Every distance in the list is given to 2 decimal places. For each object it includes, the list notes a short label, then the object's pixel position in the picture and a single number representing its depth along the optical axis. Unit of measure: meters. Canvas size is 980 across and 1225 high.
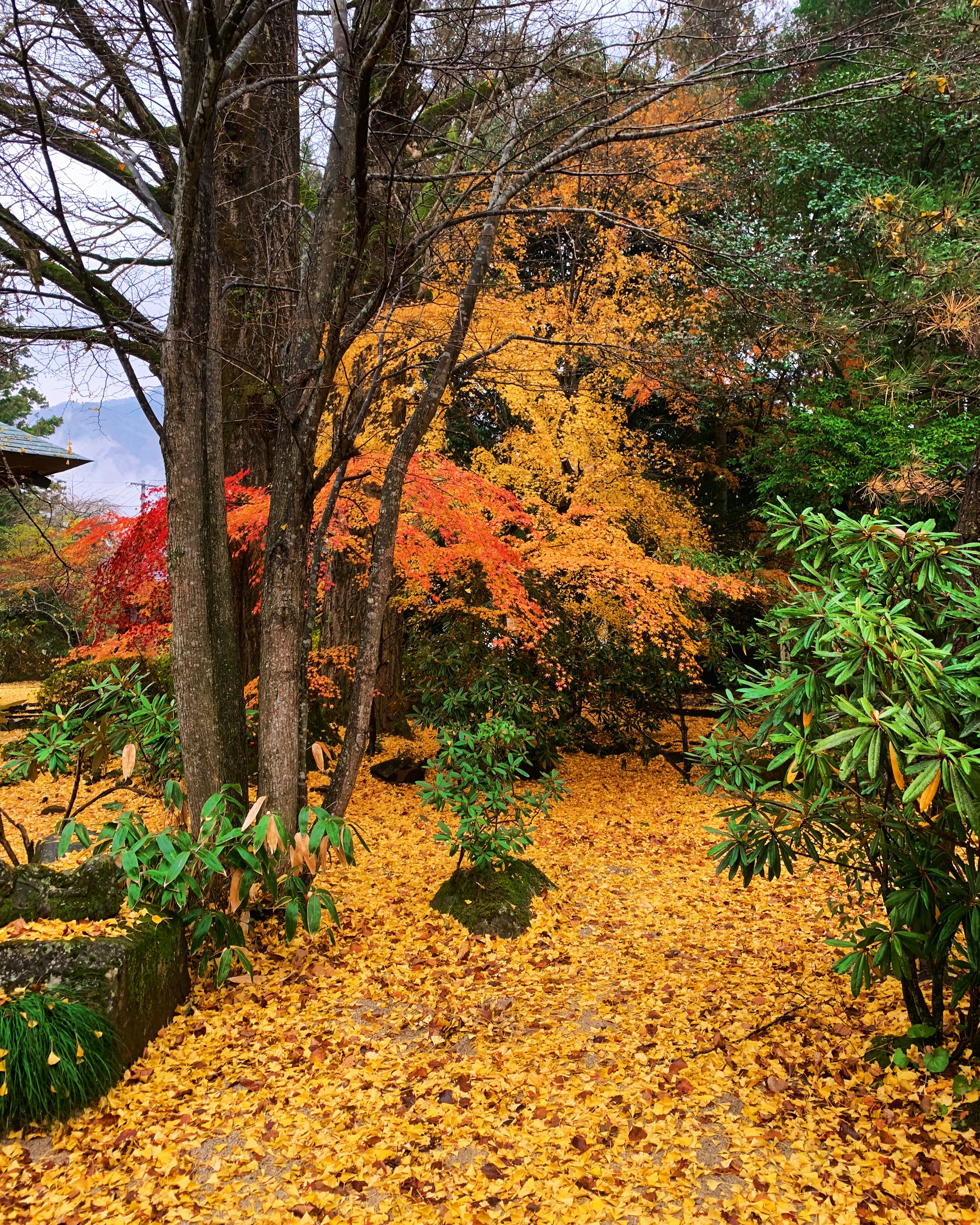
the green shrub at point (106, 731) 4.37
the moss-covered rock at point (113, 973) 2.78
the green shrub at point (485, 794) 4.48
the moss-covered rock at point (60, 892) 3.23
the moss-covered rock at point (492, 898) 4.30
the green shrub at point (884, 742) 2.11
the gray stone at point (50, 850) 4.86
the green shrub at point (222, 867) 3.29
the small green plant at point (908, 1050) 2.53
